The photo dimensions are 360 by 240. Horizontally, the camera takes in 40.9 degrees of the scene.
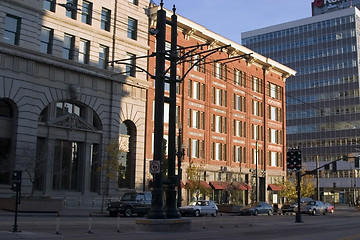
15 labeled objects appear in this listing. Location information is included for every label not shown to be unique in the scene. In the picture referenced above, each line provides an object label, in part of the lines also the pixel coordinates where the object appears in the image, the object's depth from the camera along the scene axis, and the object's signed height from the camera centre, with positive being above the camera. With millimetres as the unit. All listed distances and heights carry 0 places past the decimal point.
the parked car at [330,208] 58494 -1694
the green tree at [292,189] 71250 +621
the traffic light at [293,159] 34906 +2483
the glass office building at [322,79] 108562 +26365
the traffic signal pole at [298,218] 35312 -1771
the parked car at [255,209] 48812 -1658
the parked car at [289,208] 56281 -1686
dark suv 36188 -1087
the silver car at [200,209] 42219 -1516
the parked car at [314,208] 54531 -1589
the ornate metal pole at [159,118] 22031 +3413
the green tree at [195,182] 52031 +1026
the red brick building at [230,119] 56219 +9575
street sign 21812 +1106
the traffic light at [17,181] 20734 +299
